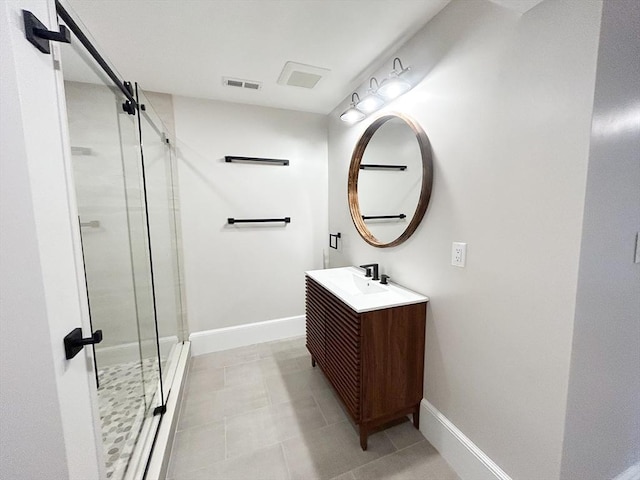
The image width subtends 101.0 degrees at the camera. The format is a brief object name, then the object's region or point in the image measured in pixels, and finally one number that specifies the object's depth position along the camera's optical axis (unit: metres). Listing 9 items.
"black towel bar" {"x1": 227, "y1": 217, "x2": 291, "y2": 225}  2.51
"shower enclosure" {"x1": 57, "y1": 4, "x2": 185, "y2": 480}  1.17
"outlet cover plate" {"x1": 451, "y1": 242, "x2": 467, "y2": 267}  1.28
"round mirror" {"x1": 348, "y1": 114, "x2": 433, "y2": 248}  1.51
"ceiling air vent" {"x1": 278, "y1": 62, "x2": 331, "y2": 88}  1.82
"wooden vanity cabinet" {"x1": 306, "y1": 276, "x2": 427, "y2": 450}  1.42
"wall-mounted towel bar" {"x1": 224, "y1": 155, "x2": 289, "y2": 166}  2.43
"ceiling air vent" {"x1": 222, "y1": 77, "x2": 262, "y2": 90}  2.00
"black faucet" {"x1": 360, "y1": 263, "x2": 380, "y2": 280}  1.92
